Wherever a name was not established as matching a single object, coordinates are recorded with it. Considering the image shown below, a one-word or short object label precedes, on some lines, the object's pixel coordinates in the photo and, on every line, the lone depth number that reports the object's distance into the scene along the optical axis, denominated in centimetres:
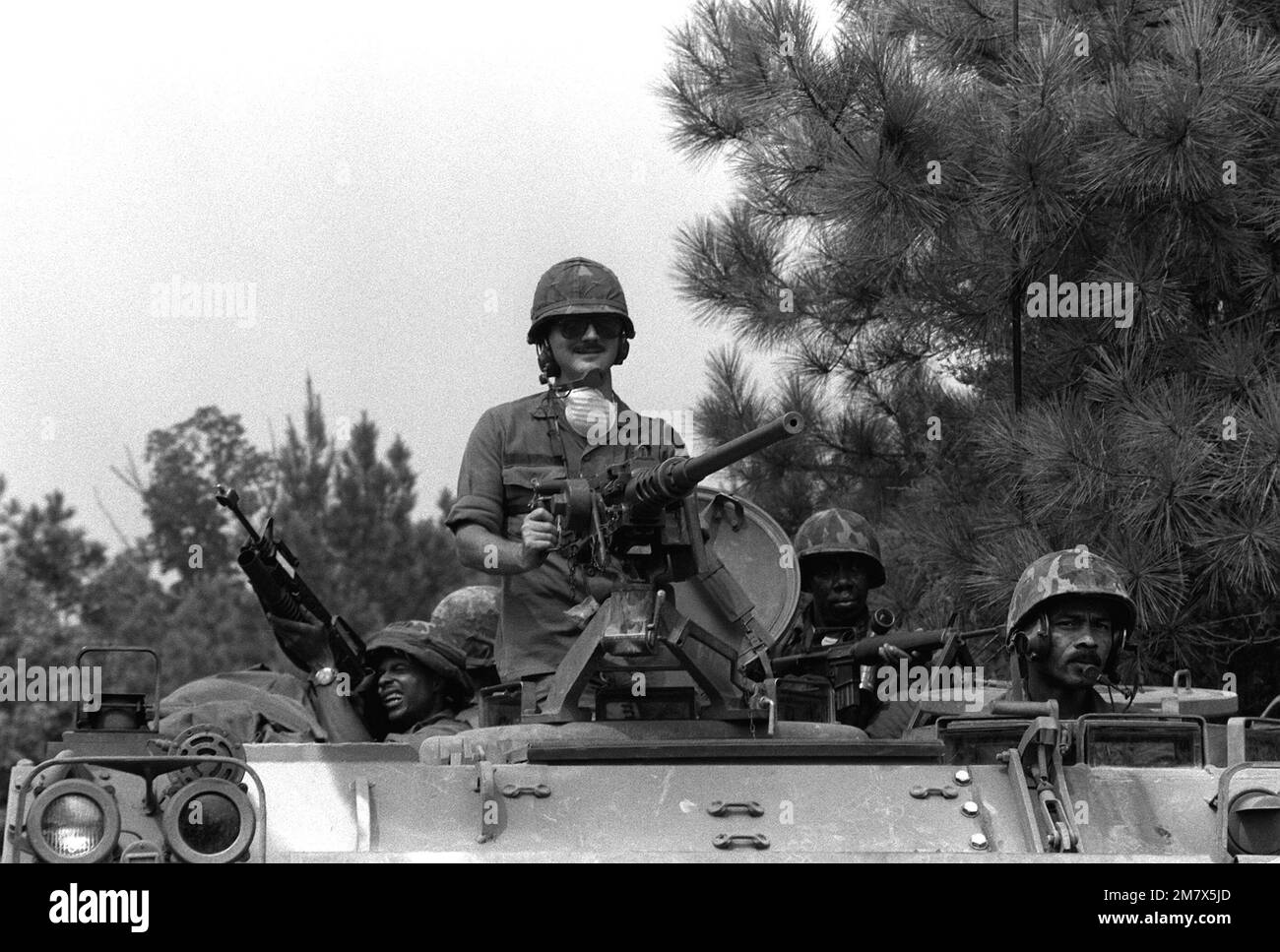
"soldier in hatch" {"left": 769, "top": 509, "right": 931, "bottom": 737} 1295
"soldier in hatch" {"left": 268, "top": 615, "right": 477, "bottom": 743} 1331
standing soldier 1005
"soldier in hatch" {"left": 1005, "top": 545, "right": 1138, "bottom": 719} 1106
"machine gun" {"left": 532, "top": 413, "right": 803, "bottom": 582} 887
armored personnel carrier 786
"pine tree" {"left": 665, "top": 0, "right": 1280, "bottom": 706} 1419
